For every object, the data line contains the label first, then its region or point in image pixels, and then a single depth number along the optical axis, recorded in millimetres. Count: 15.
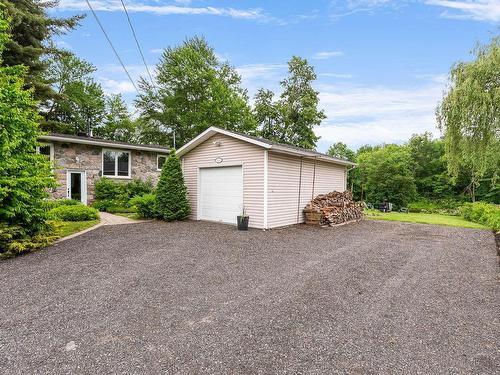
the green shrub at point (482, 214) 11073
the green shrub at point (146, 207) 11086
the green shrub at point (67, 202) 11672
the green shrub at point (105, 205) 13539
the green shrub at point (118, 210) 13453
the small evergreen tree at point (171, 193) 10688
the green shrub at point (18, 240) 5637
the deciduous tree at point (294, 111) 26734
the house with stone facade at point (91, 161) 13133
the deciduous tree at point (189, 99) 24078
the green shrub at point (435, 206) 21044
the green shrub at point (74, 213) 9867
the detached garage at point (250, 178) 9289
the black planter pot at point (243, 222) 9070
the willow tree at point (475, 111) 11711
